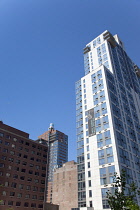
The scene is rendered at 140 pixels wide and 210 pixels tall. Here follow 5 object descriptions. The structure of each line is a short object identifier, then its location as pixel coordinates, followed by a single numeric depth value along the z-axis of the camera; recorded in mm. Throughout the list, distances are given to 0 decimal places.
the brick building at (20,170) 71812
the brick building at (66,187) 79000
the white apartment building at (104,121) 61781
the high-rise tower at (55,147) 169250
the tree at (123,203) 17738
